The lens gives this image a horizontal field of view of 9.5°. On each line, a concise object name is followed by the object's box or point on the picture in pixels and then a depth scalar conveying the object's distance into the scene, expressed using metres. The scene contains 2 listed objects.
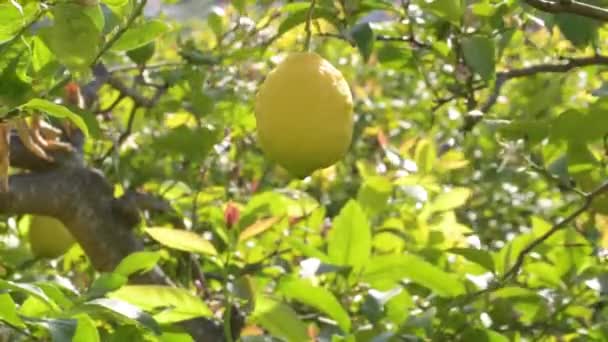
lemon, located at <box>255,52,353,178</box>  2.40
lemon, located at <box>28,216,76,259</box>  2.93
